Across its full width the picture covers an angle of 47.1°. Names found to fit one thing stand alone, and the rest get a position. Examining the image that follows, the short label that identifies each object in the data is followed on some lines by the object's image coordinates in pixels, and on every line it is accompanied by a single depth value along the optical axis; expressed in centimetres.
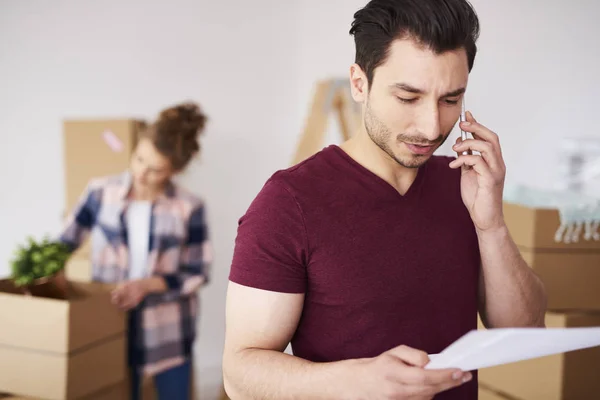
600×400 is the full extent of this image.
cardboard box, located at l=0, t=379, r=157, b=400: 218
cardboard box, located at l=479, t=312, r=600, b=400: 190
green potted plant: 219
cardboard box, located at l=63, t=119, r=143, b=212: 300
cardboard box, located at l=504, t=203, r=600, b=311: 194
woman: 246
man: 107
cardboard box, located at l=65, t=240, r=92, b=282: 296
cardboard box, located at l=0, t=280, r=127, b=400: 209
